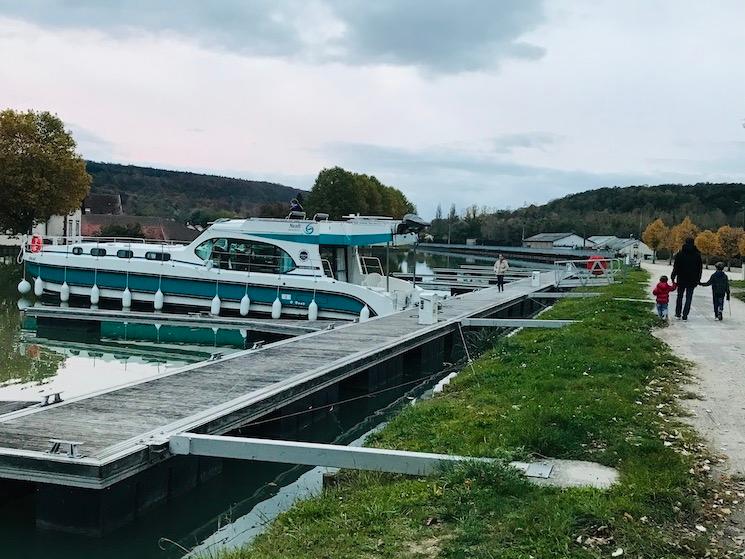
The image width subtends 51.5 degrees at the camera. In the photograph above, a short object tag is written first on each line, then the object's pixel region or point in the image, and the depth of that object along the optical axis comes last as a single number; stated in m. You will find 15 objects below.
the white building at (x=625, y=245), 92.22
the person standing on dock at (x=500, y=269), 26.94
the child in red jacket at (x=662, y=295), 16.24
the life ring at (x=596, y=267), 38.84
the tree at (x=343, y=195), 83.00
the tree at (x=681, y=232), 84.75
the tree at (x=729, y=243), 70.25
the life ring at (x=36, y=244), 28.16
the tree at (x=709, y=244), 72.12
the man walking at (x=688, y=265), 16.47
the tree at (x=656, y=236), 92.50
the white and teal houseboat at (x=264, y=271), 22.58
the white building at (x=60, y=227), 66.88
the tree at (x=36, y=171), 47.47
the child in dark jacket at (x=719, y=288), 16.83
